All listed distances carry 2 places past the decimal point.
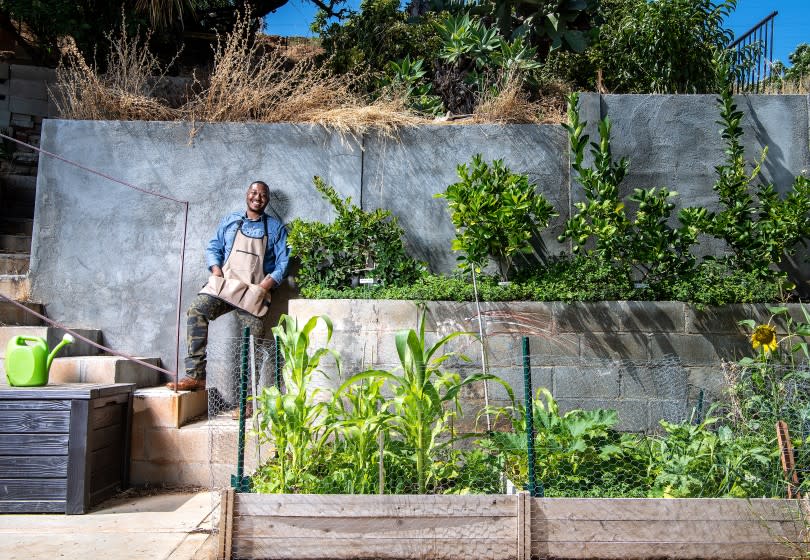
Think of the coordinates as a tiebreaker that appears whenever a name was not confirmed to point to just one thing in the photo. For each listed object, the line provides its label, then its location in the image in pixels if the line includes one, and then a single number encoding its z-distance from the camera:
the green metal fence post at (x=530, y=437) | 3.58
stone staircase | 5.16
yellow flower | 4.37
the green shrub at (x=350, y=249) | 5.77
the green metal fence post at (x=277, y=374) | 4.60
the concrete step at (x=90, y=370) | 5.37
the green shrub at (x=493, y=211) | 5.53
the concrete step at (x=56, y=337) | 5.52
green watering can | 4.71
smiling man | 5.60
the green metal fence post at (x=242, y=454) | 3.68
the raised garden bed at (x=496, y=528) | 3.52
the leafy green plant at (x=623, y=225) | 5.54
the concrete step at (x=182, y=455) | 5.14
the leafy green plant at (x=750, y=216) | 5.57
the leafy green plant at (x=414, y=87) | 6.94
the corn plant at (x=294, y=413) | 3.76
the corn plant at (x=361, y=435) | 3.77
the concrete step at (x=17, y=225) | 7.49
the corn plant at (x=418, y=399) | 3.76
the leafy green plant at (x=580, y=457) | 3.86
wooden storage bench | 4.46
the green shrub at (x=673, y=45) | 7.47
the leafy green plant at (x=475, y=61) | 6.81
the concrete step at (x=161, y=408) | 5.21
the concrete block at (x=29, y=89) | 8.91
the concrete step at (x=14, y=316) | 5.86
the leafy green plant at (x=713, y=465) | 3.72
